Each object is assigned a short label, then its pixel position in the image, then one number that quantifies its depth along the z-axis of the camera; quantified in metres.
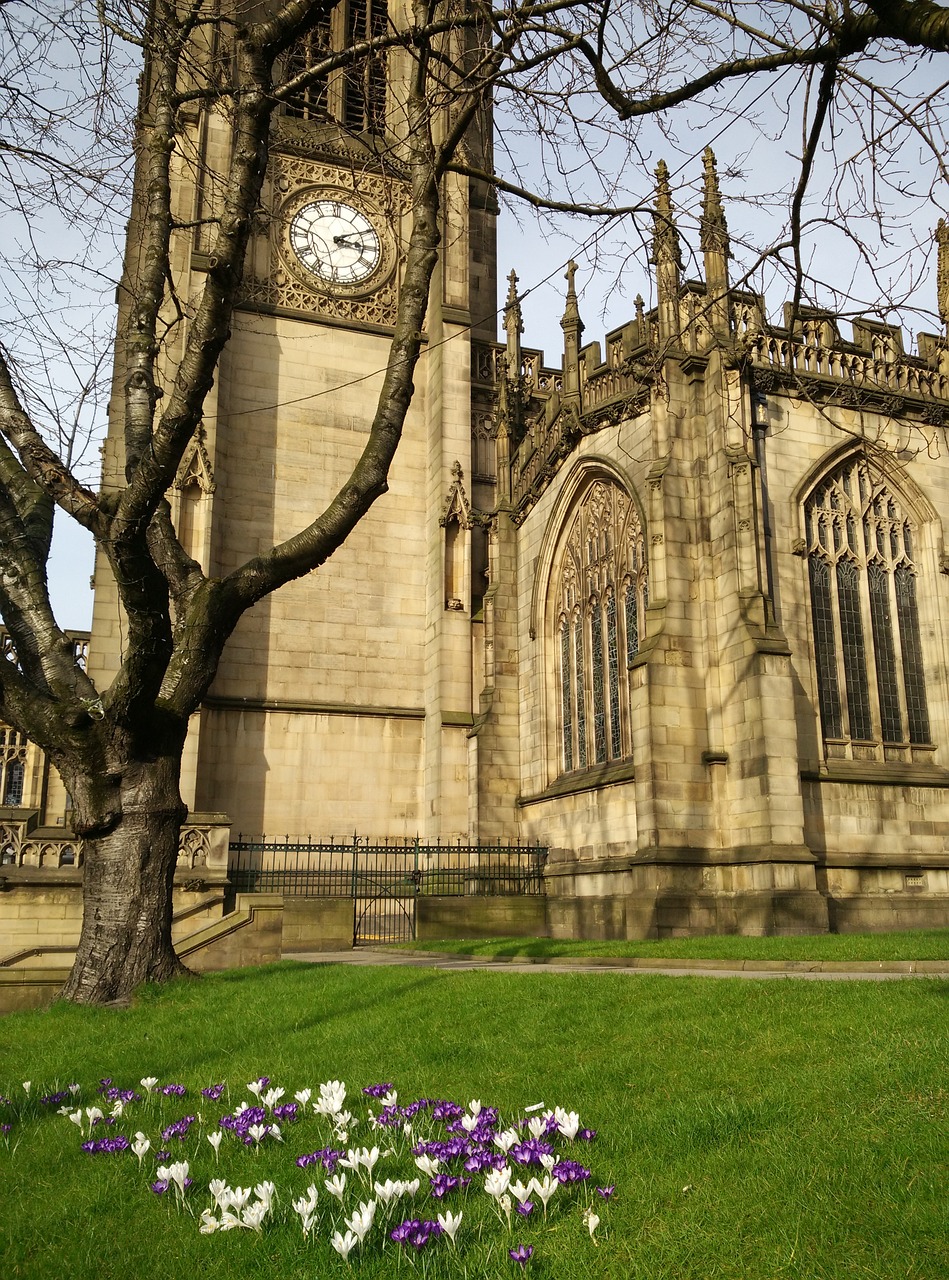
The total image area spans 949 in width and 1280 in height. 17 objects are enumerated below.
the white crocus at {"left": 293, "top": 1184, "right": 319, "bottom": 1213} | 3.17
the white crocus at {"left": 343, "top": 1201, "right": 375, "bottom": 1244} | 3.04
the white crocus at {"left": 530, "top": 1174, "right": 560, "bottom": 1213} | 3.36
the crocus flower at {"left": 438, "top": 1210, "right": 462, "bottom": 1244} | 3.14
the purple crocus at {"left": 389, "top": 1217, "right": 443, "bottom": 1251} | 3.17
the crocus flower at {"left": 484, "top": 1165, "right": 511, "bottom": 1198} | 3.35
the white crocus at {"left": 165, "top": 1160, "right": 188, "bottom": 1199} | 3.83
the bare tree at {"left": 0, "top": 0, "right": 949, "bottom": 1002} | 8.66
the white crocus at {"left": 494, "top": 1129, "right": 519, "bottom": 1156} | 3.80
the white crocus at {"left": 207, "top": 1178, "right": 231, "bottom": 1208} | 3.37
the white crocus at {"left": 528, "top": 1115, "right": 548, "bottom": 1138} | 3.84
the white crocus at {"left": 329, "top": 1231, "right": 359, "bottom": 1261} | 3.01
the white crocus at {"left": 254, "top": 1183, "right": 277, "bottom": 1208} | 3.30
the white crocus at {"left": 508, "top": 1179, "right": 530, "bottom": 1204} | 3.35
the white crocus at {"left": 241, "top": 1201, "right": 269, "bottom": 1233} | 3.22
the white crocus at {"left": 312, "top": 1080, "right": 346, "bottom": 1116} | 4.41
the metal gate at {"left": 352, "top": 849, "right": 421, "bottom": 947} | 21.61
